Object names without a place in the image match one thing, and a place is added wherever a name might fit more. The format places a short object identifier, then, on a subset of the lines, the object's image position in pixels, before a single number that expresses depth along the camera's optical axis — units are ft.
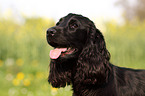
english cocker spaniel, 9.25
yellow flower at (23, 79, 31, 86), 16.88
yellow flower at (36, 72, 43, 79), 18.54
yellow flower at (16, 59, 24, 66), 21.97
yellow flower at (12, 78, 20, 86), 17.04
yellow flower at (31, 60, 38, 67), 22.73
